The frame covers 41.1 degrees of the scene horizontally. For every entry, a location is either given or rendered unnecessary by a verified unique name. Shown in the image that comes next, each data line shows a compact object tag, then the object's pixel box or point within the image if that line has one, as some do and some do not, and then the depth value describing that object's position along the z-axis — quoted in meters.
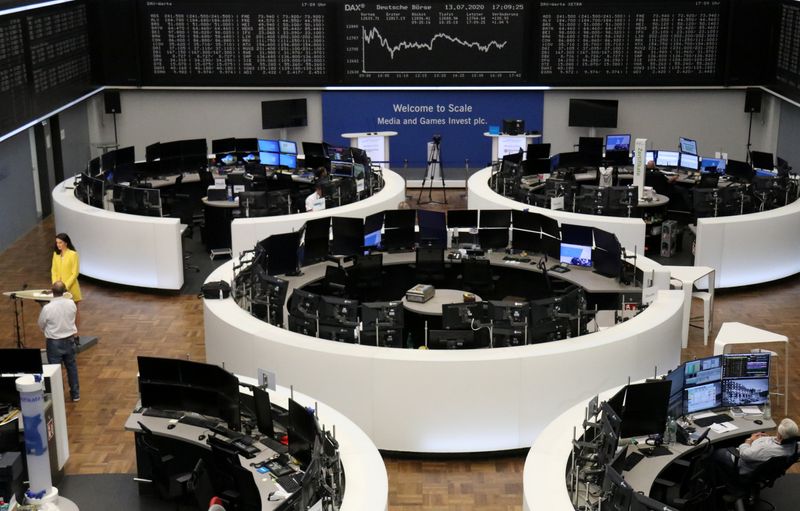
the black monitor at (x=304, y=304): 10.00
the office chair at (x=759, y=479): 8.20
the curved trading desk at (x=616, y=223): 13.83
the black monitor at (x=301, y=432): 7.66
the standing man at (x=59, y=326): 10.21
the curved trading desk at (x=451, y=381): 9.26
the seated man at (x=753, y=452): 8.18
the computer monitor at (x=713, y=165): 17.03
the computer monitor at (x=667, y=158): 17.64
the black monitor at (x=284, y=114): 19.58
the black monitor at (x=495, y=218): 13.01
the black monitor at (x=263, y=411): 8.16
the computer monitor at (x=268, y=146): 17.64
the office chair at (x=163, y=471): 8.75
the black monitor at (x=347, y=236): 12.81
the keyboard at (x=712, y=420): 8.66
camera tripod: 19.34
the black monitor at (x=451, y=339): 9.72
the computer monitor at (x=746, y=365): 8.81
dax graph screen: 19.41
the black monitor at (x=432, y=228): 13.05
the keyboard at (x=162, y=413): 8.80
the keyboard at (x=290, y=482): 7.61
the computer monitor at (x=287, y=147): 17.47
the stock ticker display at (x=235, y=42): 19.38
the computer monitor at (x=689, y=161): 17.41
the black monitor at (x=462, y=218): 13.06
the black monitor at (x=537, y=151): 17.41
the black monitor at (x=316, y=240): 12.61
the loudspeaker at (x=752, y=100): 19.72
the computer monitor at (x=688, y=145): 17.78
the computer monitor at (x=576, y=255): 12.34
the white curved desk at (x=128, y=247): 13.98
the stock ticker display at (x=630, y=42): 19.27
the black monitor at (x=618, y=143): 18.45
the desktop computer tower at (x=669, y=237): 15.75
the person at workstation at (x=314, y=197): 14.77
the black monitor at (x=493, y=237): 13.10
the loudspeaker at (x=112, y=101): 19.89
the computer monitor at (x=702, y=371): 8.61
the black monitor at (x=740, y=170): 16.42
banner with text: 20.06
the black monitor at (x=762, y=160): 16.65
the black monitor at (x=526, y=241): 12.99
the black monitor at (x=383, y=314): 9.84
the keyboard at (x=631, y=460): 7.96
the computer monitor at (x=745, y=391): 8.87
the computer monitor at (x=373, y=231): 12.93
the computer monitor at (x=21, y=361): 9.07
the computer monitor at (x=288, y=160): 17.45
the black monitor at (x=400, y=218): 13.12
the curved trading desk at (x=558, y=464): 7.04
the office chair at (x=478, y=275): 12.46
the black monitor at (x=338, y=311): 9.87
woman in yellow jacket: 11.83
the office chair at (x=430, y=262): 12.74
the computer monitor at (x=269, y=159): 17.67
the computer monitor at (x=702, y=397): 8.70
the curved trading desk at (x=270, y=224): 14.02
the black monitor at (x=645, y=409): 8.12
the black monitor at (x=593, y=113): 19.78
